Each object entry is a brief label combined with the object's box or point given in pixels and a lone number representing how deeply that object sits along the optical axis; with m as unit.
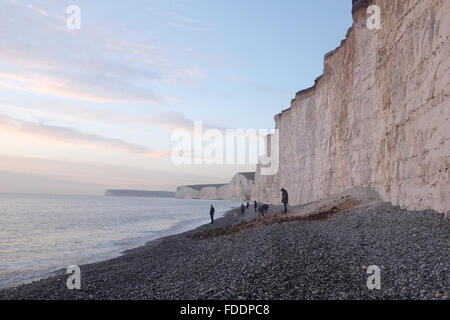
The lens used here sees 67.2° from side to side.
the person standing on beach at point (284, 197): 23.57
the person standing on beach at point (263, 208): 25.81
